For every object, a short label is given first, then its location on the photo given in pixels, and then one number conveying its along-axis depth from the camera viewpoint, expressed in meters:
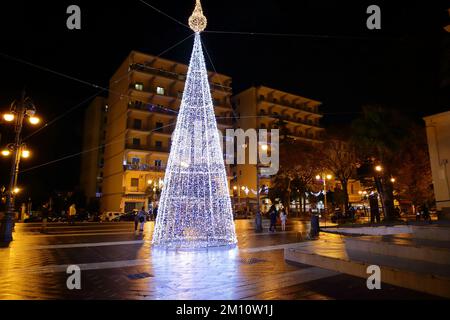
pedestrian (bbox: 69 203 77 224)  34.03
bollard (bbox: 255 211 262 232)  17.98
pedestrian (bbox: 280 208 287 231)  19.46
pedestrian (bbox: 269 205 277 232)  18.14
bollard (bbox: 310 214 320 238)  14.46
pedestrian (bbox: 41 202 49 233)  18.30
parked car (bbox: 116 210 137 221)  34.19
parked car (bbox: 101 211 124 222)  35.93
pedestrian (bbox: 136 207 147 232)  17.34
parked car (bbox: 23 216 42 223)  34.61
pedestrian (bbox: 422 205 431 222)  19.44
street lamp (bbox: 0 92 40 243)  12.11
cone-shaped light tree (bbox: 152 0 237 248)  11.21
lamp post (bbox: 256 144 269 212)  18.70
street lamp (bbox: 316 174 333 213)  30.96
